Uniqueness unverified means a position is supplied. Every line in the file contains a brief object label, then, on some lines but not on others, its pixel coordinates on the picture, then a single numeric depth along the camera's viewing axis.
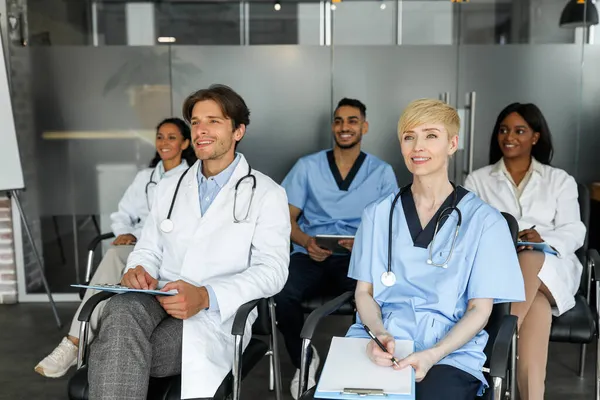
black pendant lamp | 4.64
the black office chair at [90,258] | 3.69
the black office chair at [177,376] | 2.26
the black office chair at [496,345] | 1.92
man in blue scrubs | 3.98
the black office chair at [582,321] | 3.02
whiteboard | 4.33
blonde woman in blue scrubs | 2.21
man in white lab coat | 2.23
